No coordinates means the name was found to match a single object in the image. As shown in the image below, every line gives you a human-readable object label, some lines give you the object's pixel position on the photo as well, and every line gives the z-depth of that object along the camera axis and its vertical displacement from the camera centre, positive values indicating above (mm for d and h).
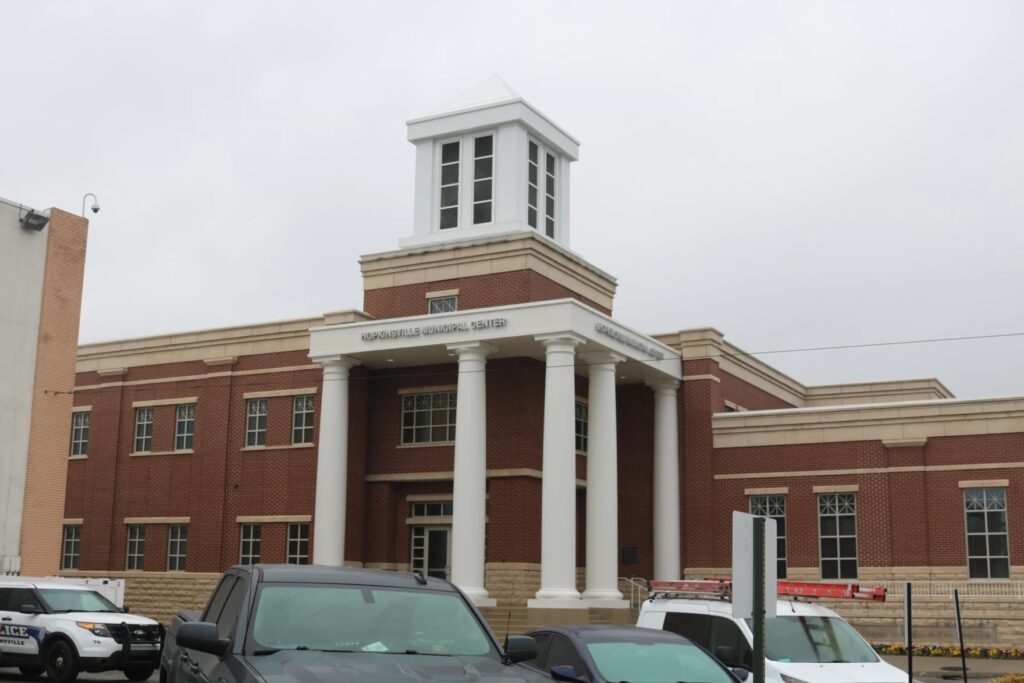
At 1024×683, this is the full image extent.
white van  13586 -1055
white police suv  19859 -1631
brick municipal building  32125 +2901
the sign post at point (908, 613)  11723 -598
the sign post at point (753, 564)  7531 -98
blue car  11359 -1045
